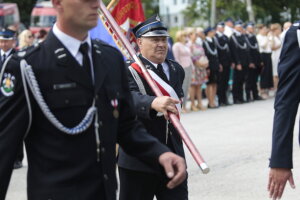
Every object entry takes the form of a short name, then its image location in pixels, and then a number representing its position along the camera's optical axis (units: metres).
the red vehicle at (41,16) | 42.06
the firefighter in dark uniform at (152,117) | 5.16
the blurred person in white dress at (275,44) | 21.50
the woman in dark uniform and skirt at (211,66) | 17.94
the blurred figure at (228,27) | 19.84
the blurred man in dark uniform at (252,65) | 20.05
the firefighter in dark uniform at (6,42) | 10.76
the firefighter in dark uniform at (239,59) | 19.25
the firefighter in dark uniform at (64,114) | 3.22
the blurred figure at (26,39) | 13.47
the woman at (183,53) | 16.56
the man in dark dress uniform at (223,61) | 18.55
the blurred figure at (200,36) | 17.85
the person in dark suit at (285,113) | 4.11
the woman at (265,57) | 21.25
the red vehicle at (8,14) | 40.22
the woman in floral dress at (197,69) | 17.30
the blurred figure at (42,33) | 16.27
